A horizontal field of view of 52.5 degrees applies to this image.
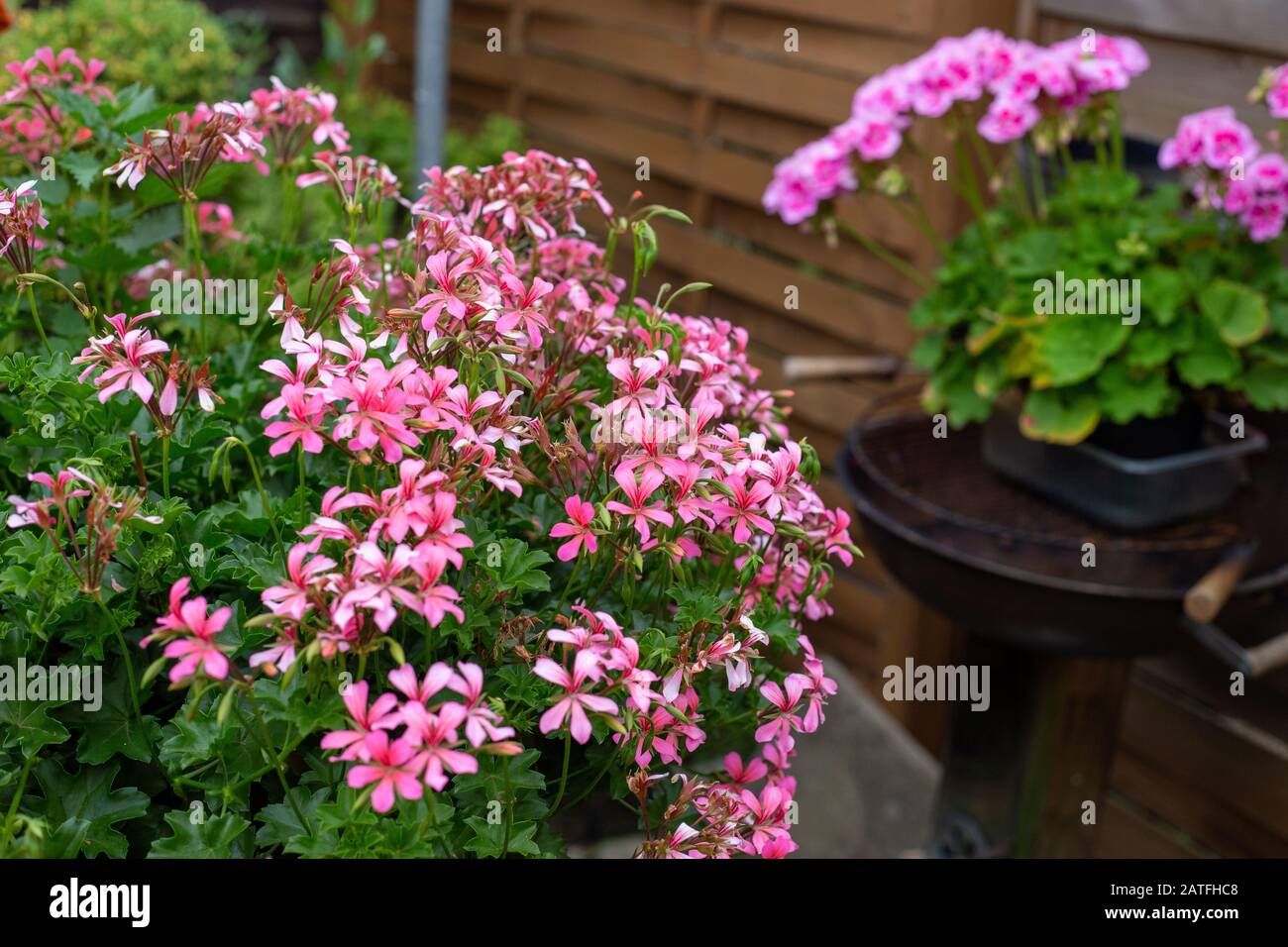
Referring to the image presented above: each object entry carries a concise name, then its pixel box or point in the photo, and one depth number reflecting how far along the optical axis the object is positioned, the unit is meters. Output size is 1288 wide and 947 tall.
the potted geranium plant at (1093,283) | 1.84
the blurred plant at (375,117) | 4.04
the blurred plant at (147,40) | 2.89
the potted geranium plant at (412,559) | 0.75
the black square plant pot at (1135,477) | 1.85
